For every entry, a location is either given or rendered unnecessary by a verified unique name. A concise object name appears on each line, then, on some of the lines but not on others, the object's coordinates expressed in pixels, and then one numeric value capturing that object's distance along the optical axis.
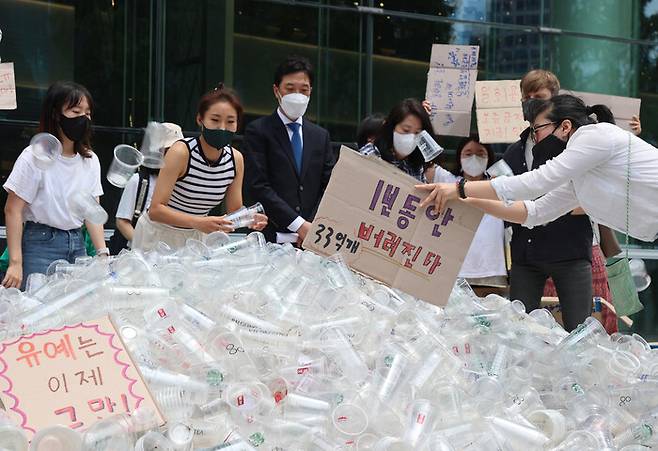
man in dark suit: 5.32
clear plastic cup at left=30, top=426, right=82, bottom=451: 2.26
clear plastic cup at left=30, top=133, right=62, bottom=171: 4.77
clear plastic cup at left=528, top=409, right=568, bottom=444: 2.71
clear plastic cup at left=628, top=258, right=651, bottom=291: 7.61
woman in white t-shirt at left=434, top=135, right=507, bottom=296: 5.96
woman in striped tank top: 4.73
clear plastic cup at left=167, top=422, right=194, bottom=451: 2.35
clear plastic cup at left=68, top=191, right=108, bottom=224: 4.83
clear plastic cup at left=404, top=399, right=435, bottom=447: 2.48
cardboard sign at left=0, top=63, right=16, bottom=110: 5.42
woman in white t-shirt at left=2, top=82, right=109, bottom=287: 4.73
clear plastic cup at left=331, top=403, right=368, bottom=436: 2.45
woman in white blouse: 3.65
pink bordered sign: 2.42
